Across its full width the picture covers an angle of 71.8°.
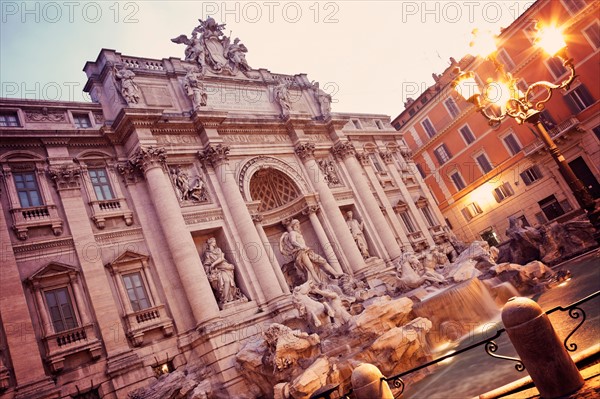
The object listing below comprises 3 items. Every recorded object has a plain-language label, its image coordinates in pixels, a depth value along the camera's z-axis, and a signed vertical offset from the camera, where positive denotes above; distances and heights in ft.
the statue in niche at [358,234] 72.43 +8.40
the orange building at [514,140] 86.28 +17.49
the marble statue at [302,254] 61.82 +7.65
